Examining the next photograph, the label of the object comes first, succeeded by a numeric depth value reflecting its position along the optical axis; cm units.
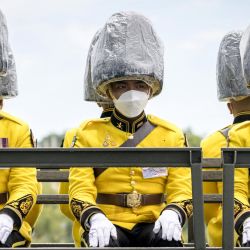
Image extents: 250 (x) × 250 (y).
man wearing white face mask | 809
